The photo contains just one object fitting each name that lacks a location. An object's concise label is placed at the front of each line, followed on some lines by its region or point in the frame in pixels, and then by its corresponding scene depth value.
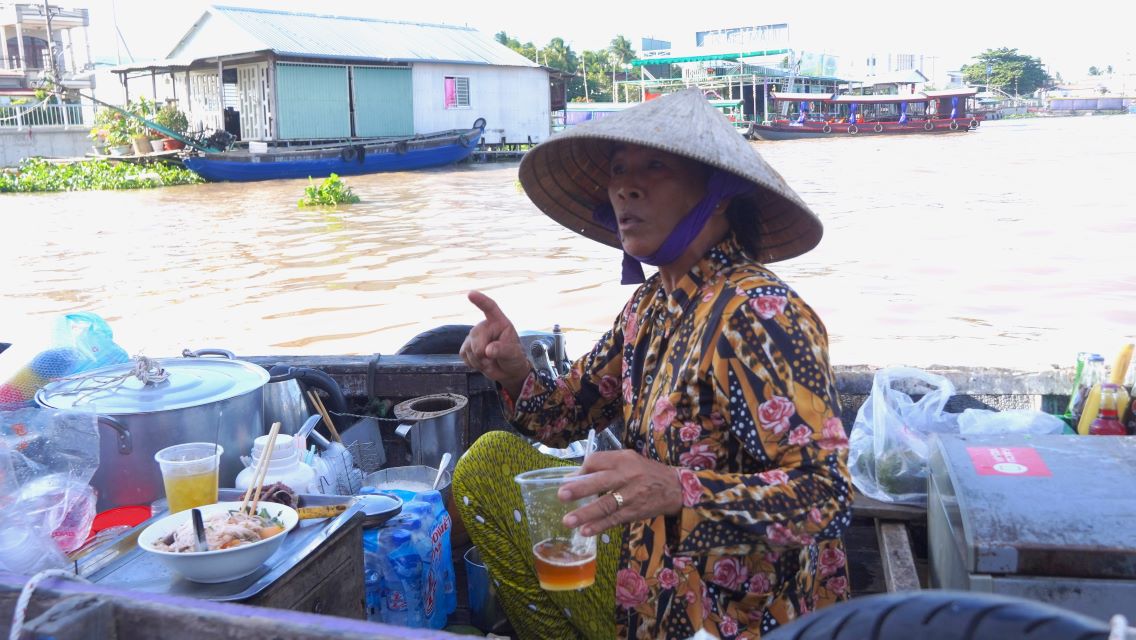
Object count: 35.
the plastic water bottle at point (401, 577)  2.31
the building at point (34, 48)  32.59
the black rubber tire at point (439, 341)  3.57
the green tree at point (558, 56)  54.03
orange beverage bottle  2.52
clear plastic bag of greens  2.63
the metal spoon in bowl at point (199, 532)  1.65
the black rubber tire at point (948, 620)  0.76
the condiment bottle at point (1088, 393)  2.63
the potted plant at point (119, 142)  23.52
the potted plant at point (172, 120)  24.08
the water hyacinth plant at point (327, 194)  17.05
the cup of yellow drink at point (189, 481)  2.01
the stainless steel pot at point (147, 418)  2.23
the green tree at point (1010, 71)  90.75
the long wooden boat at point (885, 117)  39.81
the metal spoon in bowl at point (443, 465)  2.70
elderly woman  1.56
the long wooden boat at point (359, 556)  1.00
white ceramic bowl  1.61
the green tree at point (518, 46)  52.12
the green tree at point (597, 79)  60.94
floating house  23.98
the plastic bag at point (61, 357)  2.61
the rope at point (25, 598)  1.00
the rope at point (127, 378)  2.33
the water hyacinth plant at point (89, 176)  20.75
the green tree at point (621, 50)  69.25
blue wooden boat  22.23
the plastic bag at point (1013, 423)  2.66
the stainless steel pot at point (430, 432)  3.00
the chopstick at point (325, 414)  2.91
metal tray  1.64
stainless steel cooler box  1.65
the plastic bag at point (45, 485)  1.74
